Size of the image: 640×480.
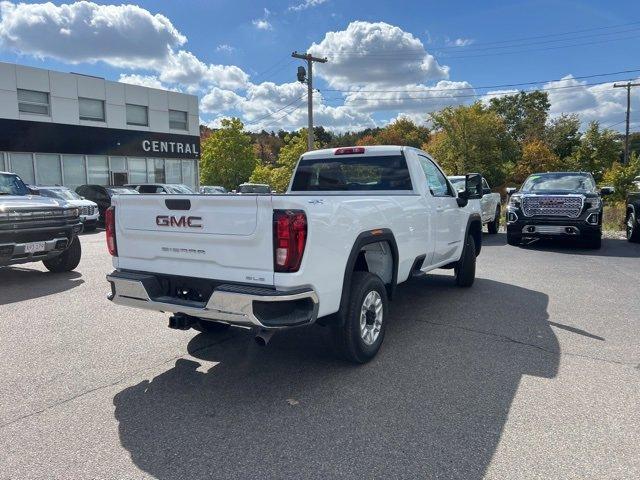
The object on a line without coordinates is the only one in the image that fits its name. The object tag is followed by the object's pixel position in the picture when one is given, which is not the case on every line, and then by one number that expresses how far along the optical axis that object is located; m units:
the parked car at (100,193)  19.73
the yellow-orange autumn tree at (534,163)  43.59
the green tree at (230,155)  47.78
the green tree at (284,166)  48.69
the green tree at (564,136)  51.03
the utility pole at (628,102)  40.01
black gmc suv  11.16
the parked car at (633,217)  12.20
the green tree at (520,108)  58.56
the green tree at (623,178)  20.44
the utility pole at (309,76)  25.64
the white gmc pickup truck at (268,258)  3.42
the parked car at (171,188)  18.19
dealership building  23.69
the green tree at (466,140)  36.44
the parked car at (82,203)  16.88
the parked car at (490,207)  13.95
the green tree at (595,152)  42.28
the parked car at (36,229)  7.43
